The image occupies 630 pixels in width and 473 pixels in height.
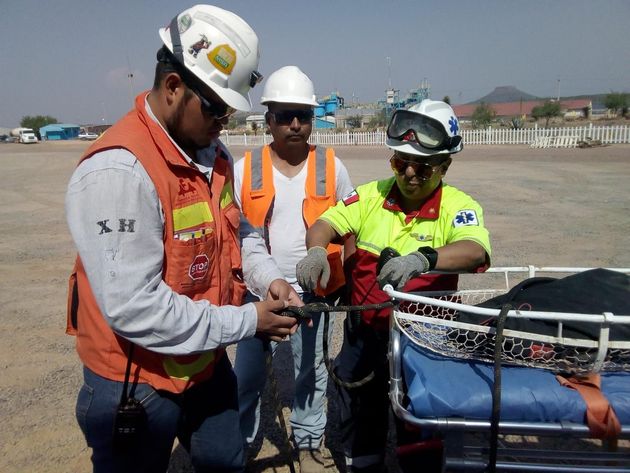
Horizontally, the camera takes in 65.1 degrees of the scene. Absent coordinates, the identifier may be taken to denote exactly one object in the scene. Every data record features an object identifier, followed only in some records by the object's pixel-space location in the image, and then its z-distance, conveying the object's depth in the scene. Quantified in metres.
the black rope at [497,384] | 1.75
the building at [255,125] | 54.89
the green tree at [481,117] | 51.34
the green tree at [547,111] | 57.72
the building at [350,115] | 70.00
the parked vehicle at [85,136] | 70.25
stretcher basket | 1.78
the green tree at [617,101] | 60.62
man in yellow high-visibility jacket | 2.37
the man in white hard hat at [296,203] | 3.11
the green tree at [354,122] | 68.75
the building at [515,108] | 93.69
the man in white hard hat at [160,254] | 1.51
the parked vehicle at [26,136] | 57.41
